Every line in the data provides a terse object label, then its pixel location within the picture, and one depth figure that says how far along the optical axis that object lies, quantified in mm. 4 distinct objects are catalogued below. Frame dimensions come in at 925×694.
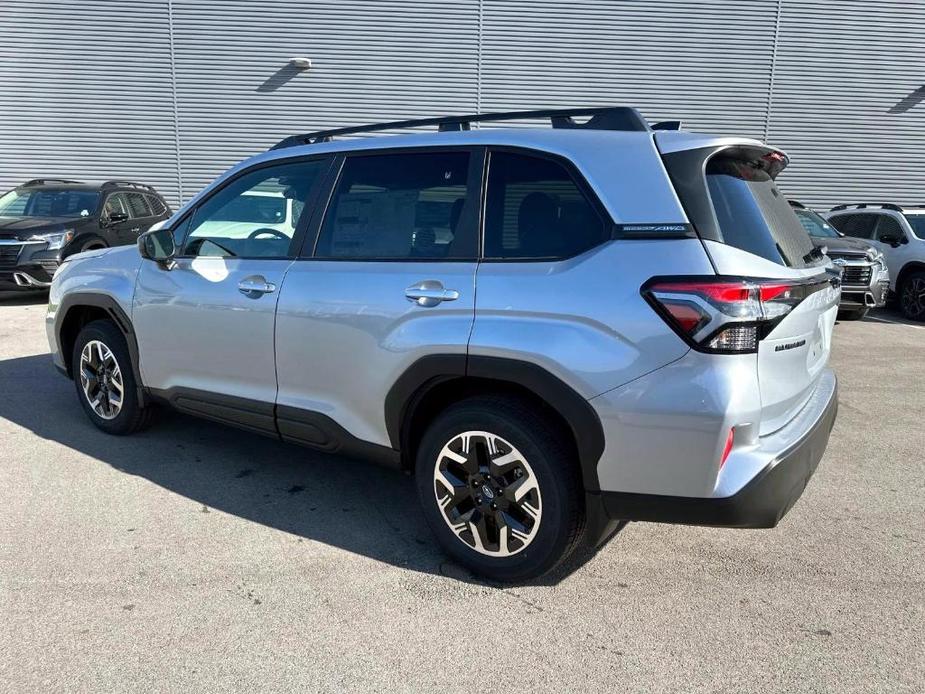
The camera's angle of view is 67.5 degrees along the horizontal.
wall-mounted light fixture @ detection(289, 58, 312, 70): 14641
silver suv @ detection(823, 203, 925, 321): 10133
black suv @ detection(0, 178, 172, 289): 9172
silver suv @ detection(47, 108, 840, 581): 2420
